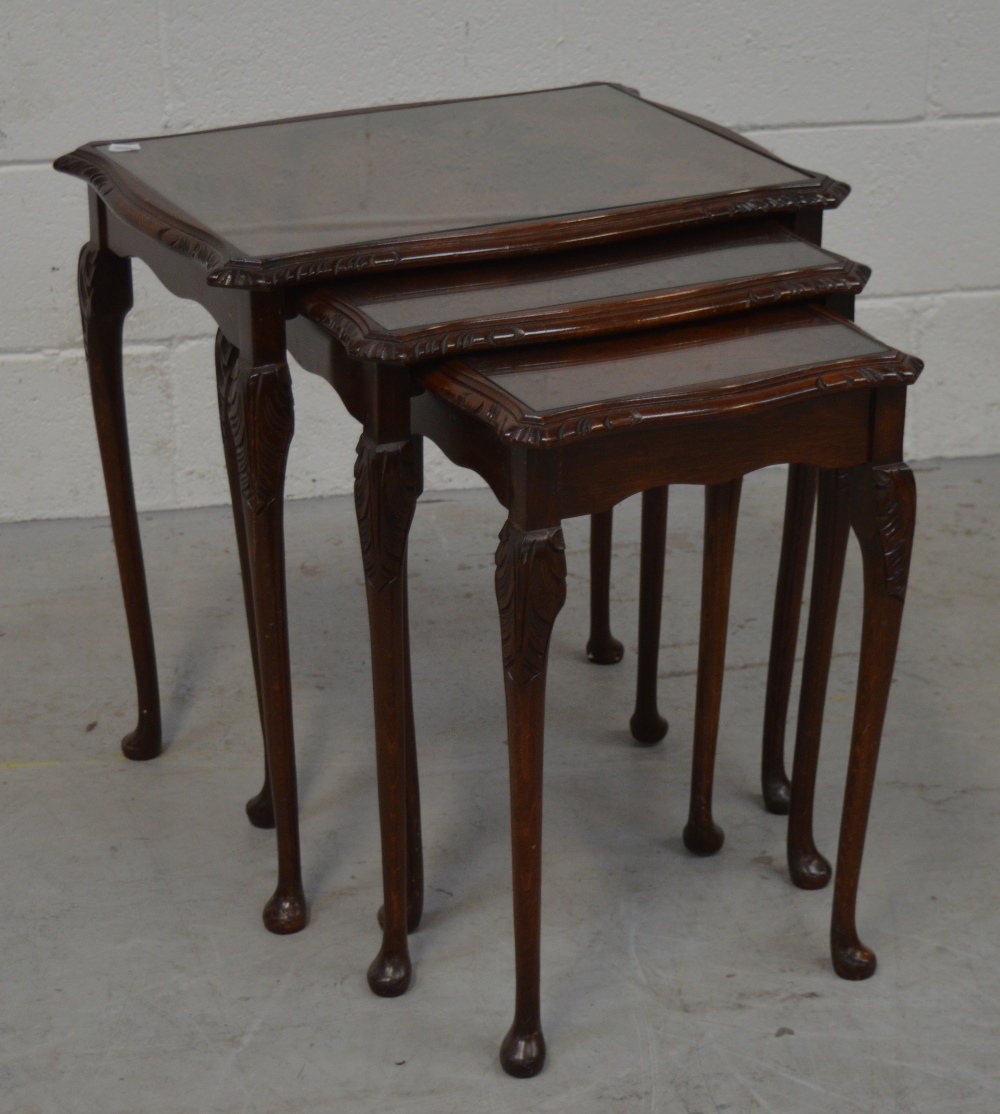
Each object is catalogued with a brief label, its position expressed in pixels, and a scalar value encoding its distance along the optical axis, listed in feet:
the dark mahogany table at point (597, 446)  5.82
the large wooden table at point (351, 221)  6.15
